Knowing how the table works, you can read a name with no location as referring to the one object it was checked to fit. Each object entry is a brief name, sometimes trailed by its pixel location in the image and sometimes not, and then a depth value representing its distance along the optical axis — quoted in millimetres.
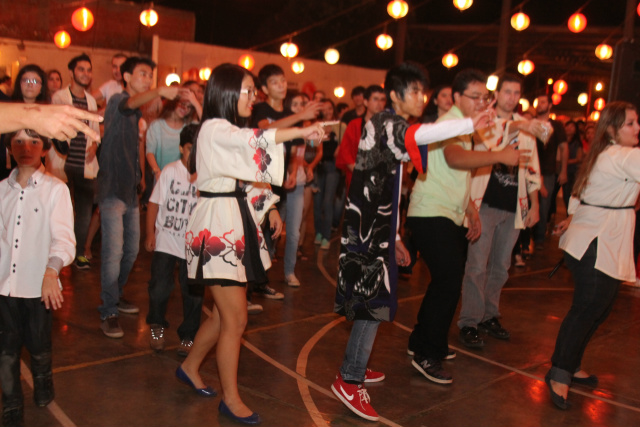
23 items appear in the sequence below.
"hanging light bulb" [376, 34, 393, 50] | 16453
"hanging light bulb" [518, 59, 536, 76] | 17188
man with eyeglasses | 4535
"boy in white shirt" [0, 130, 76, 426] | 3525
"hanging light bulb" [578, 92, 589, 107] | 22297
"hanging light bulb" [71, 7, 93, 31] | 12672
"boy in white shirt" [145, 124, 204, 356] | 4770
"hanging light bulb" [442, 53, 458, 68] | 17438
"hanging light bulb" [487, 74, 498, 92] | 17256
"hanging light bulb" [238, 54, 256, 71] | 15266
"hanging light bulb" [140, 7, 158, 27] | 13797
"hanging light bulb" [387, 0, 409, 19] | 14055
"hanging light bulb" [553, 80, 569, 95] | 18875
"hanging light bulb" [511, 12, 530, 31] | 15016
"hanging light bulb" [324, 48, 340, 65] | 16125
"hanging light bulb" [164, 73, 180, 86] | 14278
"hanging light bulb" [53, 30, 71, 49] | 12923
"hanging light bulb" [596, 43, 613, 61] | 15078
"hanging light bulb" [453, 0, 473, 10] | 14570
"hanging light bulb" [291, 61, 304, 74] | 16344
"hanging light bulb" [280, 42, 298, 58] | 15539
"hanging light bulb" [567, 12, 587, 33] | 14477
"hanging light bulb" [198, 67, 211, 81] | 14914
